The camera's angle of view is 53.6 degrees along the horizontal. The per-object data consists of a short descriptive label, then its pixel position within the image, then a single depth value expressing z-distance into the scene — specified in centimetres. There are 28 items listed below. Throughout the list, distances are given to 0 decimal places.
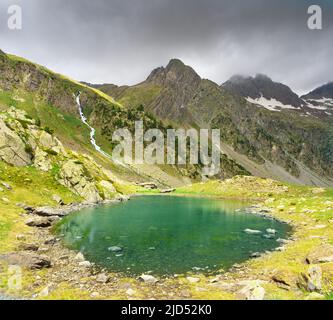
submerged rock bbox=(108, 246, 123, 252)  3488
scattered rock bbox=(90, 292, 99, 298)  2089
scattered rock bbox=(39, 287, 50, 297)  2065
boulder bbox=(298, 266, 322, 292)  1994
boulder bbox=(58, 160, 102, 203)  8056
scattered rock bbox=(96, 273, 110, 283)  2435
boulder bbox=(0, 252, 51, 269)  2658
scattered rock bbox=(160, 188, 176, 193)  15700
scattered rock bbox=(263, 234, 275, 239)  4331
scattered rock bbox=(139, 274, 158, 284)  2472
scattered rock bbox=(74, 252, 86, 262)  3072
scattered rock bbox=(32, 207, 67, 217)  5489
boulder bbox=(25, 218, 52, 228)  4516
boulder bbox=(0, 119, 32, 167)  7419
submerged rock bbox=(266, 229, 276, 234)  4660
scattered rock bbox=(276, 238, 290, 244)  4007
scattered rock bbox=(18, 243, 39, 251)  3253
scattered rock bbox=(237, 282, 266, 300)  1909
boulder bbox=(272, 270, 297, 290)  2197
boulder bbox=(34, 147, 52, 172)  7919
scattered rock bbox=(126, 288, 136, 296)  2145
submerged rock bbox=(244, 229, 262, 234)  4683
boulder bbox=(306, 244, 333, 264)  2547
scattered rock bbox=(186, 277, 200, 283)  2496
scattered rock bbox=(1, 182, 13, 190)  6068
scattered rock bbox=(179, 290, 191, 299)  2132
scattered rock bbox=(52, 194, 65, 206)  6872
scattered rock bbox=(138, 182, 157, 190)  19020
